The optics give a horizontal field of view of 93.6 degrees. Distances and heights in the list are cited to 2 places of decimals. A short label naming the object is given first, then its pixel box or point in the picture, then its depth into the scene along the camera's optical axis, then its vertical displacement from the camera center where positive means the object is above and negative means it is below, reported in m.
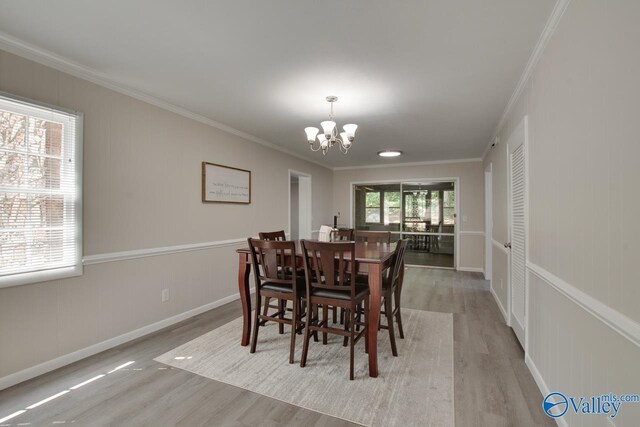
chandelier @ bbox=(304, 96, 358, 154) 2.90 +0.83
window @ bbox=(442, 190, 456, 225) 6.50 +0.21
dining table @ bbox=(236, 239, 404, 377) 2.24 -0.50
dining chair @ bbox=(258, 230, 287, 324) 2.99 -0.25
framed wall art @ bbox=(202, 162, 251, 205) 3.73 +0.43
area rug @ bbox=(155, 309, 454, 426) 1.86 -1.19
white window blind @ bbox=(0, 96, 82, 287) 2.09 +0.17
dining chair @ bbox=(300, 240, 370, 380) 2.17 -0.53
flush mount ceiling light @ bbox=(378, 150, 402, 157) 5.47 +1.17
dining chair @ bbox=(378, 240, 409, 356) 2.56 -0.57
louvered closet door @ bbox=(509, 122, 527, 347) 2.55 -0.12
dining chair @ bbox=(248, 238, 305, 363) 2.41 -0.53
